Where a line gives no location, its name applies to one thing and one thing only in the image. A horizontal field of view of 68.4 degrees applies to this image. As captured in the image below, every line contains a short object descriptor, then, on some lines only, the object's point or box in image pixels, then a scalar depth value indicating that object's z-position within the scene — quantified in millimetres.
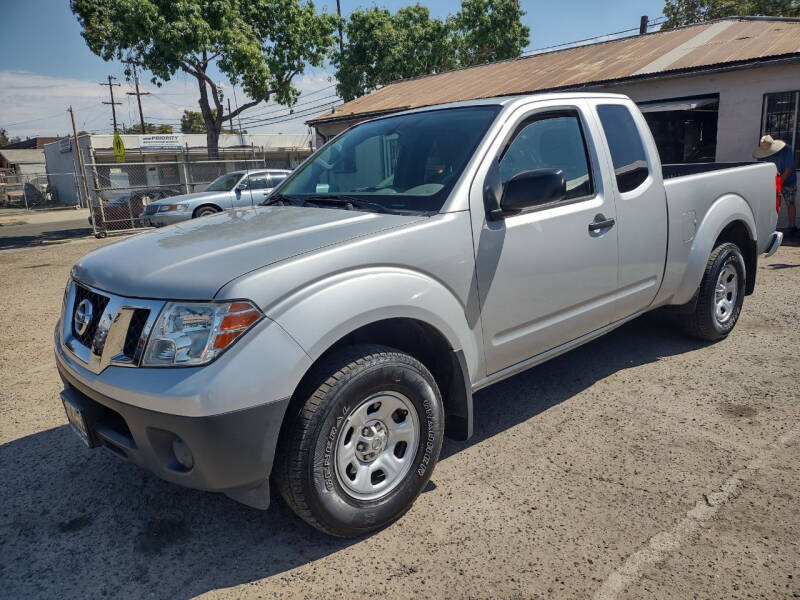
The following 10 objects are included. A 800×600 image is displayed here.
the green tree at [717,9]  30031
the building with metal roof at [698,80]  11062
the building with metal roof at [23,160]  54156
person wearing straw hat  9359
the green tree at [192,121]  79250
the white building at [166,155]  37219
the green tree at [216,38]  18391
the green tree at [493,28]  33594
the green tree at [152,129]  75488
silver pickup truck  2150
